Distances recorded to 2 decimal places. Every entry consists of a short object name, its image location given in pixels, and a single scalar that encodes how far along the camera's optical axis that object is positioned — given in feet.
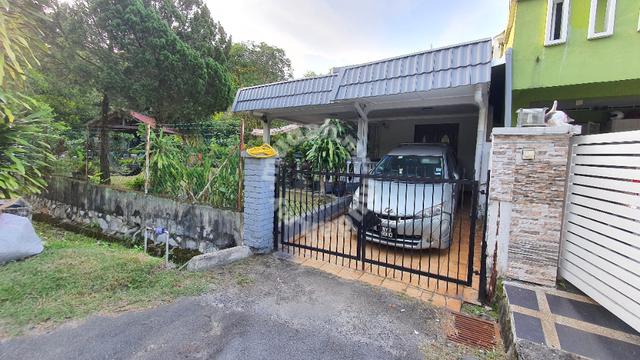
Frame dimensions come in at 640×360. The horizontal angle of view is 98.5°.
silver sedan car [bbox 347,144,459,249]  12.56
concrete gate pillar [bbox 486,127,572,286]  9.10
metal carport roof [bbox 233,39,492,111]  15.90
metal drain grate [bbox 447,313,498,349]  7.86
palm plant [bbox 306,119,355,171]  22.33
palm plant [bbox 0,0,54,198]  10.57
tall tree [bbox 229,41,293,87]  67.92
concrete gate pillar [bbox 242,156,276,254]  13.52
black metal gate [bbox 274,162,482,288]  11.85
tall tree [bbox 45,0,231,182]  22.68
